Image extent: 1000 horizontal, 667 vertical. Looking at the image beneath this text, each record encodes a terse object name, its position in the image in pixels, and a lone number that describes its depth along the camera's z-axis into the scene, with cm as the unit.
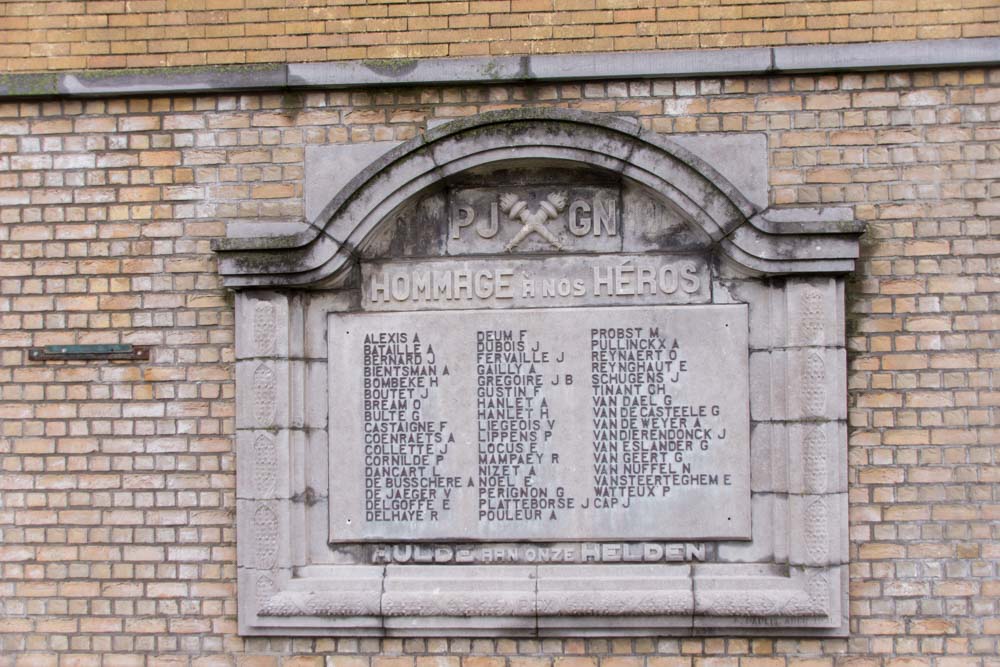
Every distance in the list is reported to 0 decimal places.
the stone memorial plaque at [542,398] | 457
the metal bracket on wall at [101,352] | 484
